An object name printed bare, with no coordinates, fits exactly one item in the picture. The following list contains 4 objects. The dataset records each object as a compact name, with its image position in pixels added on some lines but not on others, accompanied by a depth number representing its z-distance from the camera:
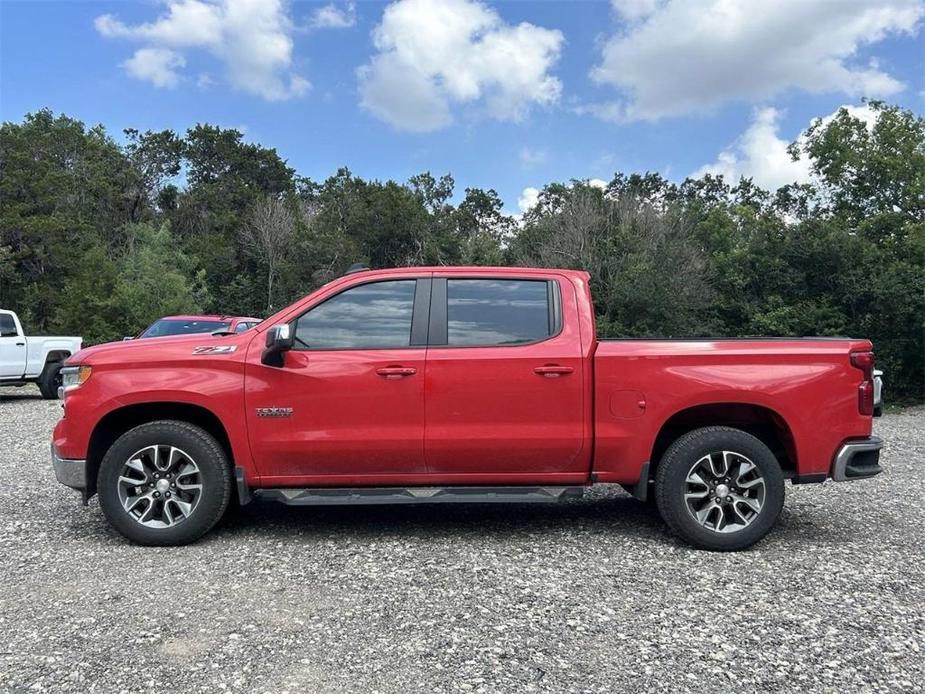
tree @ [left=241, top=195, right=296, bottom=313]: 44.28
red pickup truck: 4.50
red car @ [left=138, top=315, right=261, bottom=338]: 12.58
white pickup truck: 13.54
